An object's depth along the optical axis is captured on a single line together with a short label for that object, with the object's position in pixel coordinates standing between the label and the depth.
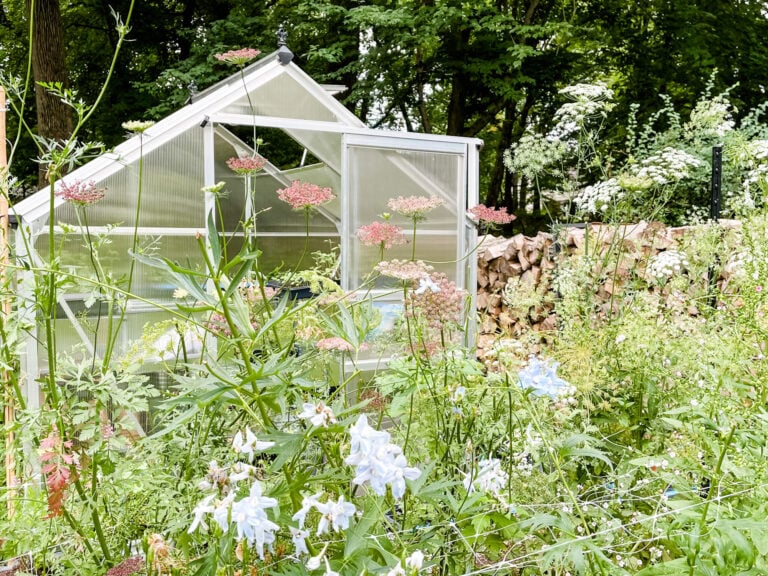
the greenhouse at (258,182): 4.01
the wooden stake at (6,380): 1.45
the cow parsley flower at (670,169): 3.29
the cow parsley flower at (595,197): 3.40
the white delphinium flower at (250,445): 0.81
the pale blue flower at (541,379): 1.17
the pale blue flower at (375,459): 0.80
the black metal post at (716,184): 3.45
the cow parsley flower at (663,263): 2.81
